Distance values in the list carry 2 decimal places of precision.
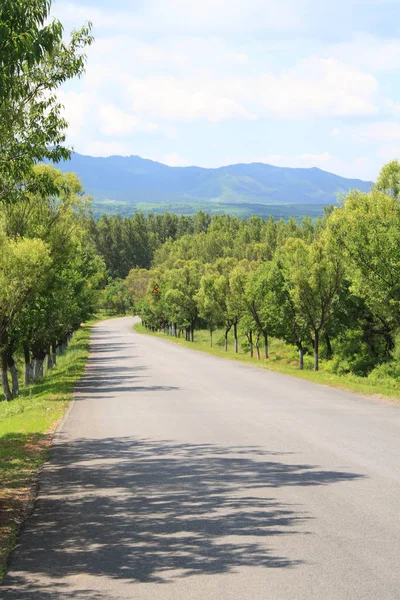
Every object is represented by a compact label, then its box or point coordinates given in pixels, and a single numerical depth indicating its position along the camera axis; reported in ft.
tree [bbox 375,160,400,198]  129.08
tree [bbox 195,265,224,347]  232.53
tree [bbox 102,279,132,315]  569.23
